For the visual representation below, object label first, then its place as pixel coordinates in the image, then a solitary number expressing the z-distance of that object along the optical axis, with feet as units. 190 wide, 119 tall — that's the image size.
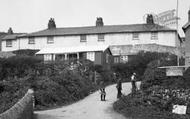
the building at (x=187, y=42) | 109.81
